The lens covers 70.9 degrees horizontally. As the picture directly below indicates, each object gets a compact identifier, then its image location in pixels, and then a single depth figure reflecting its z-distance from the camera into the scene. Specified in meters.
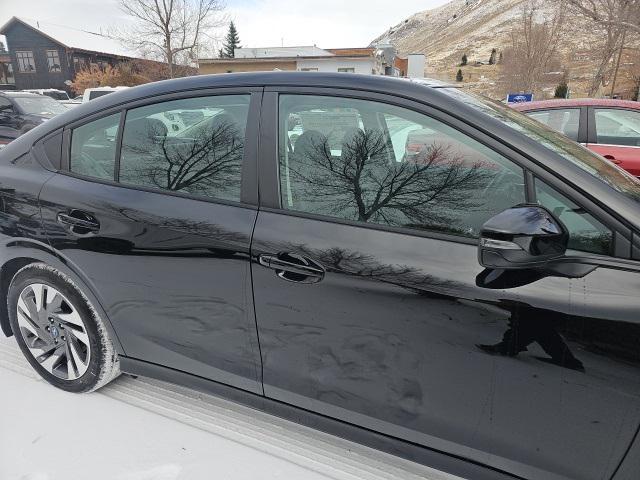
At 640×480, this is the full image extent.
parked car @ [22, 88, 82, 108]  25.95
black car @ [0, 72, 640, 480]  1.30
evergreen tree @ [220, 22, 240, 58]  60.08
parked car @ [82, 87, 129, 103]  15.61
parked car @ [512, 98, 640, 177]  5.18
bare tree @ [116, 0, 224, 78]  27.11
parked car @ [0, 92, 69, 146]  9.91
